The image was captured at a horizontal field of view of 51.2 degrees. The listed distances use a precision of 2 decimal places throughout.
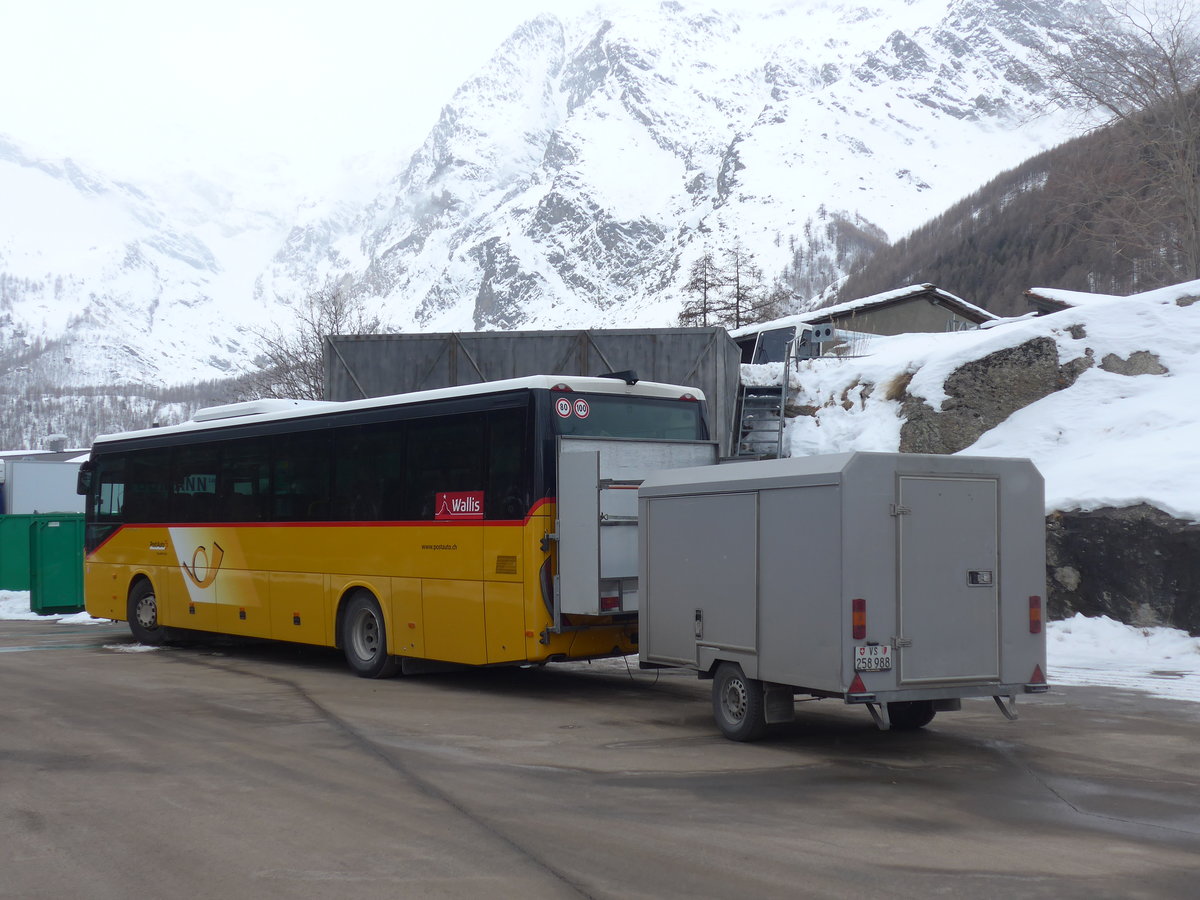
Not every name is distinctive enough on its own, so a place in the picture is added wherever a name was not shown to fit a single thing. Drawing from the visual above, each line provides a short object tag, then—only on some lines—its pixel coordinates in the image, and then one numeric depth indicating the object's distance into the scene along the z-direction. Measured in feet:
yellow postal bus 39.58
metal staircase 84.74
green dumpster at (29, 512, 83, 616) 78.28
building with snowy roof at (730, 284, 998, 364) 133.49
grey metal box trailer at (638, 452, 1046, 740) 28.99
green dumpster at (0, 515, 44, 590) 85.46
